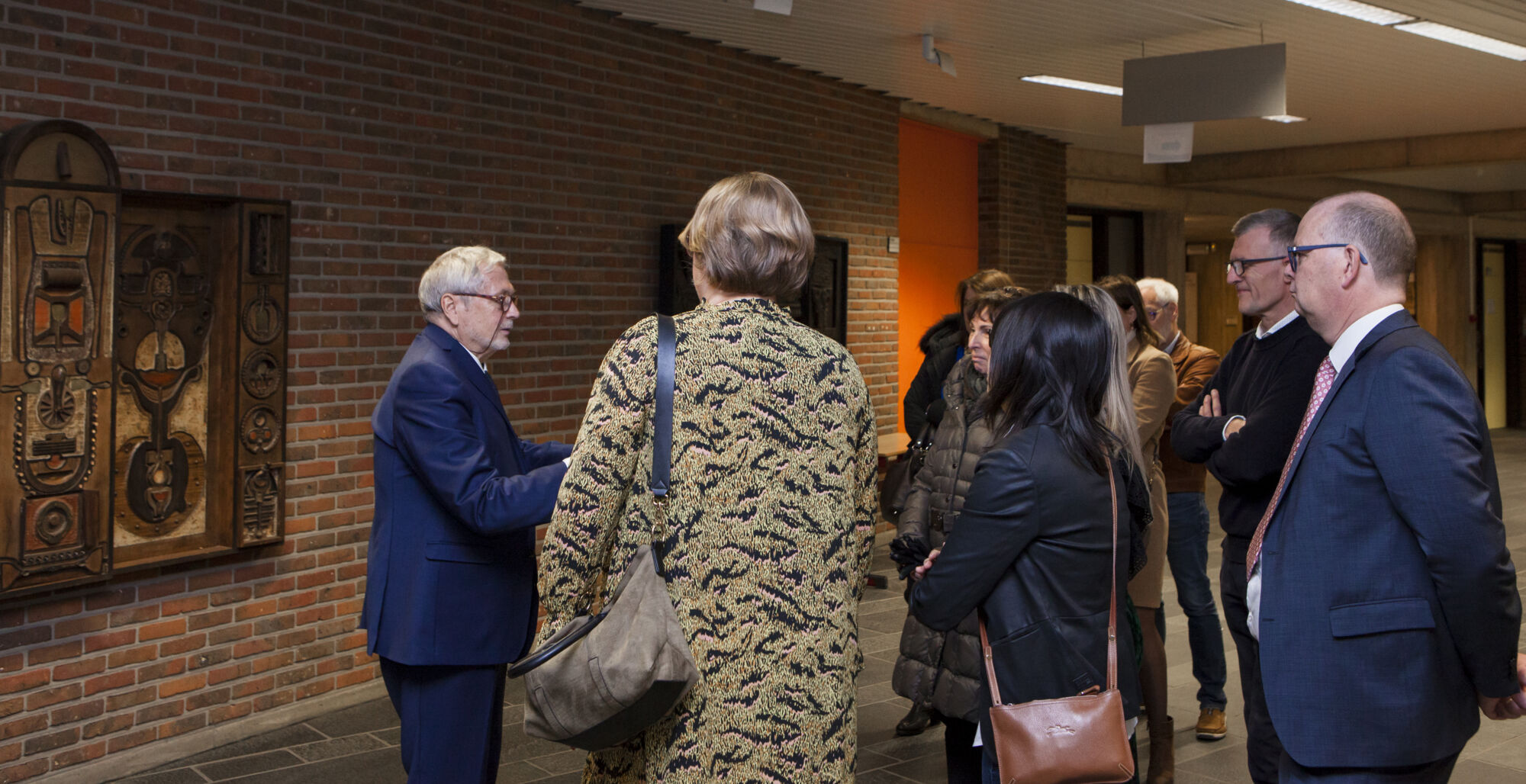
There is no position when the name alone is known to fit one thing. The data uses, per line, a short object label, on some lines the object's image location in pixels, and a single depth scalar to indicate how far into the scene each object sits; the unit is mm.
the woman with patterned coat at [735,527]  2021
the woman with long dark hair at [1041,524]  2436
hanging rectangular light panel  6730
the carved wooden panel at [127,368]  4051
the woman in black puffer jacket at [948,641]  3160
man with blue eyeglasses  2102
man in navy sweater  3096
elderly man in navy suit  2861
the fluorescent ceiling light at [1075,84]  8883
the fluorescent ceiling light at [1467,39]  7078
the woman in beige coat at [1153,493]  4152
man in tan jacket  4656
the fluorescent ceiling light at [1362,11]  6547
